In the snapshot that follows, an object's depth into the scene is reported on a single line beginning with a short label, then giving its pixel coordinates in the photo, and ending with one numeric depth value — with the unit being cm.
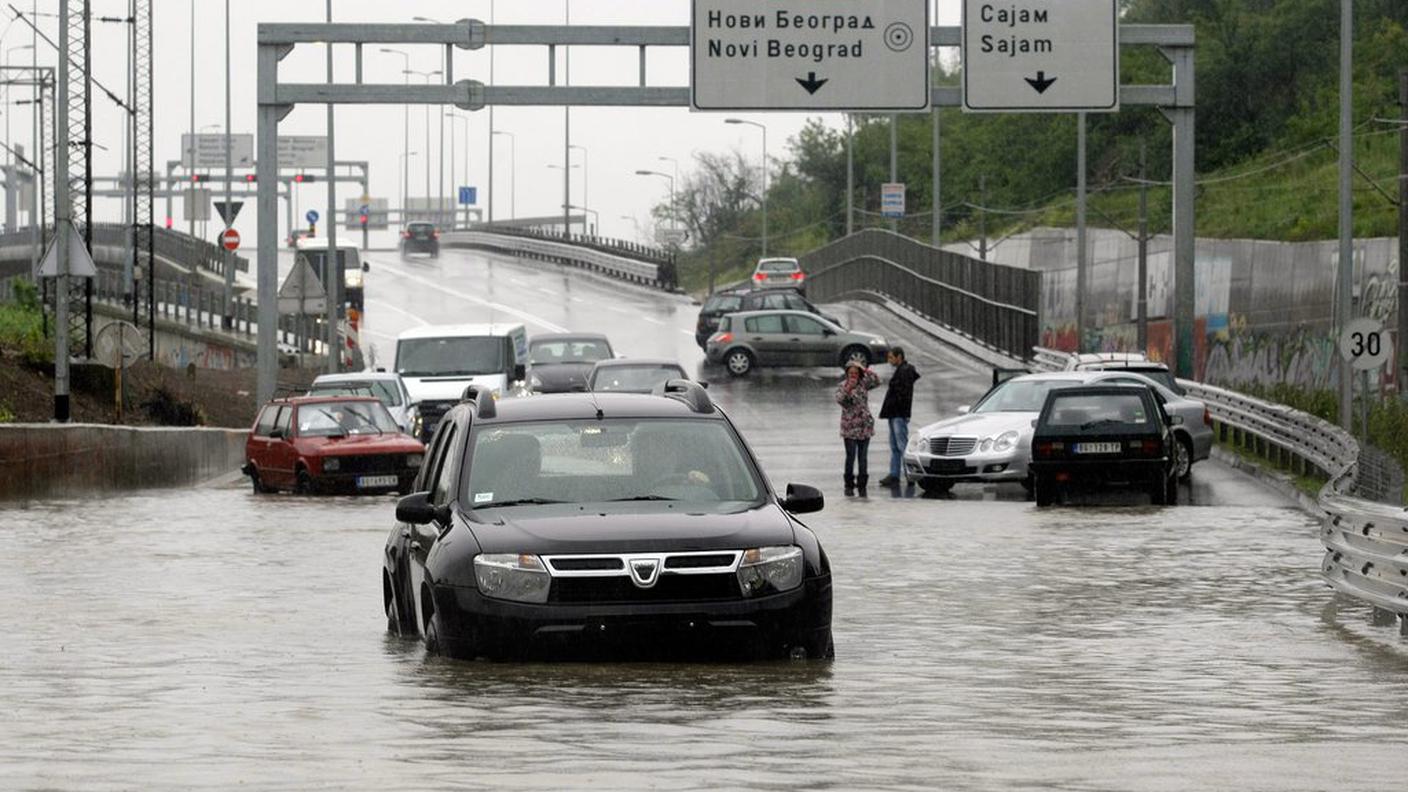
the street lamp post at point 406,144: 17566
